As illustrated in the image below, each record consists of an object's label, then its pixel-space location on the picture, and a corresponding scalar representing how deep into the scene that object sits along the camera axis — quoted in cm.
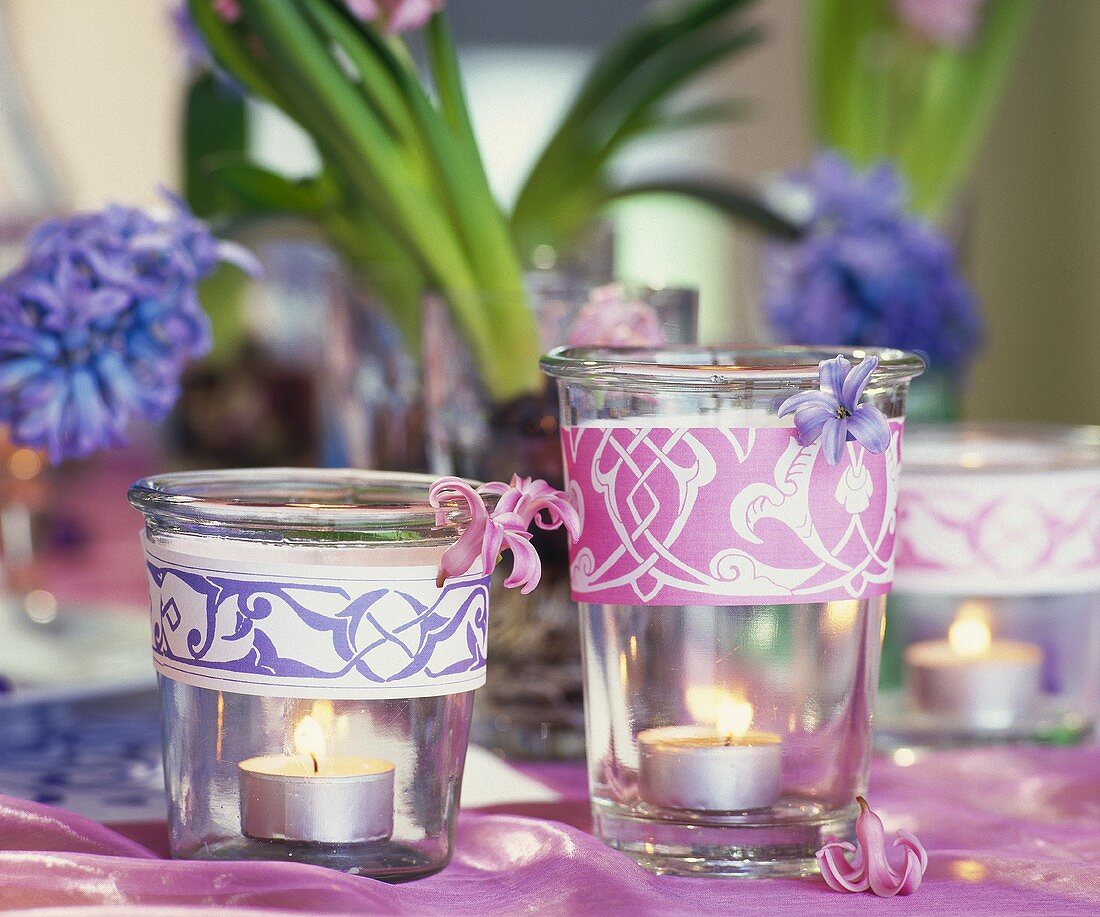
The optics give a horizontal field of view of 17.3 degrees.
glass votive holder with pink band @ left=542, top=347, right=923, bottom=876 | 90
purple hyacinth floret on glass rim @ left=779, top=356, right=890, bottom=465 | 89
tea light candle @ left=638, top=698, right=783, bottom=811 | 91
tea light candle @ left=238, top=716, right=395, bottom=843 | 90
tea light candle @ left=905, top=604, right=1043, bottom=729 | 107
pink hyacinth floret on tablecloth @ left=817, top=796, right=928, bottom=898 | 90
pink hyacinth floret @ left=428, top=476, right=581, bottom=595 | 89
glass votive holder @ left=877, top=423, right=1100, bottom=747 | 105
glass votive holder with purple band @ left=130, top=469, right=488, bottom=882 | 89
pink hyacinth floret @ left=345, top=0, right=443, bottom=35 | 103
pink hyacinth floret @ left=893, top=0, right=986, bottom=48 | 157
